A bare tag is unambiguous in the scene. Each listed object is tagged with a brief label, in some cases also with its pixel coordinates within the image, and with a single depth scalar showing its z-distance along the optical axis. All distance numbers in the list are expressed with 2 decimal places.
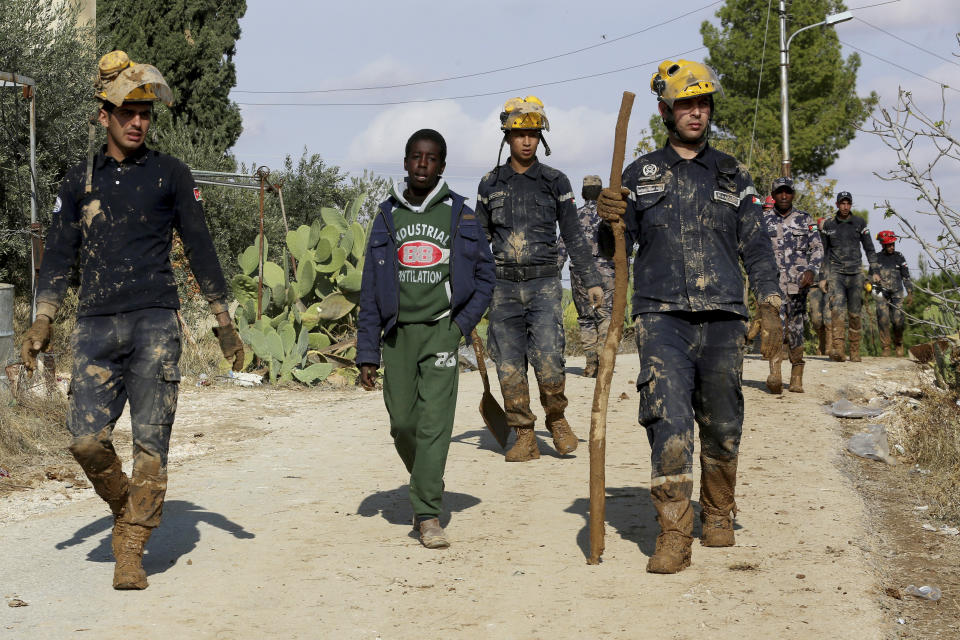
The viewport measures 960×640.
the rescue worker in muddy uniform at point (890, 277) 19.64
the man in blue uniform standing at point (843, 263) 17.64
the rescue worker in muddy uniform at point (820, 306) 17.91
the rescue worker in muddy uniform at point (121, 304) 5.20
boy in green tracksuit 6.09
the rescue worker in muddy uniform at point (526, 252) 8.35
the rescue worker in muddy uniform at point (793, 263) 12.83
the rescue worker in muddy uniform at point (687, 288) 5.48
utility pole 26.12
